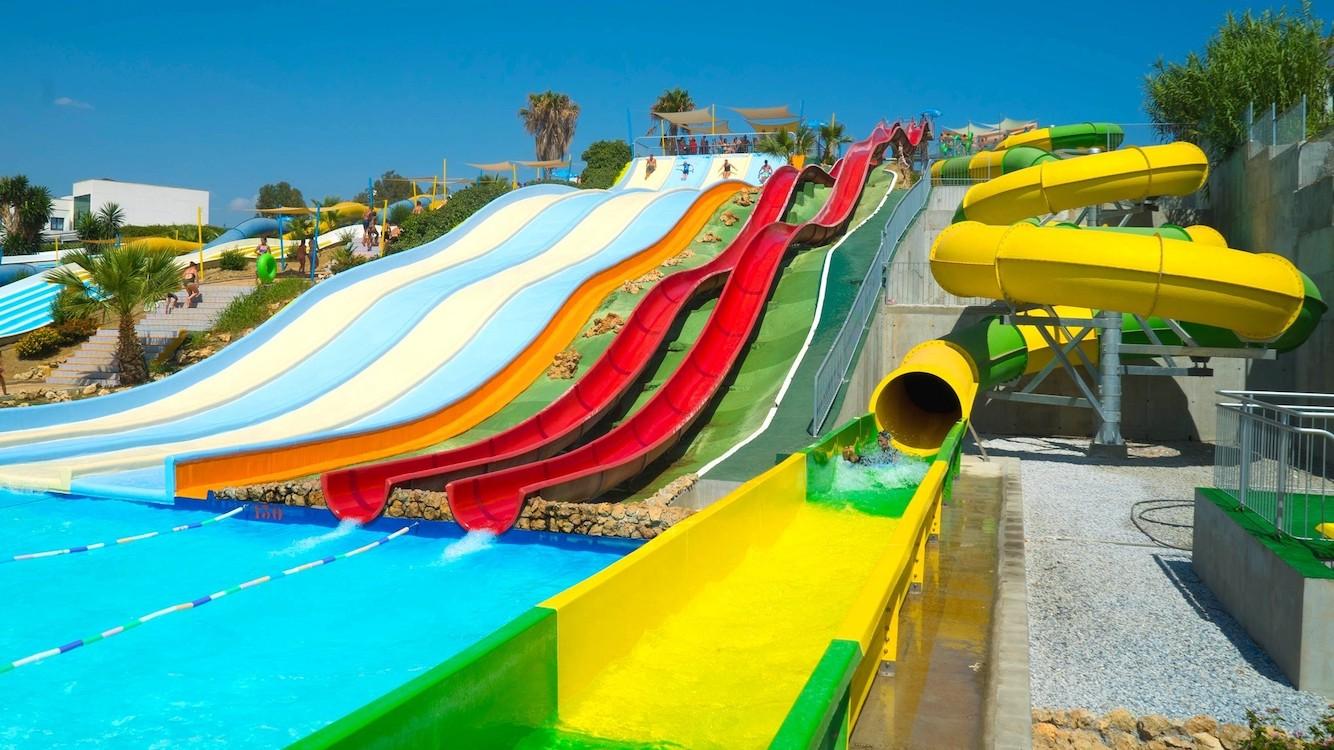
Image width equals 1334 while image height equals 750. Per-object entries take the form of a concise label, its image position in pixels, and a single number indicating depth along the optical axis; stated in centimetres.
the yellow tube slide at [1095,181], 1417
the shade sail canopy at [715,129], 3819
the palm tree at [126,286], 1589
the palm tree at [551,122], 5575
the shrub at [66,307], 1628
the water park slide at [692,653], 311
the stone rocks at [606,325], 1428
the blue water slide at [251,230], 3809
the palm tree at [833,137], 3766
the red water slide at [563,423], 906
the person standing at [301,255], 2570
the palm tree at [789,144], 3322
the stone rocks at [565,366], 1321
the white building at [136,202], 7256
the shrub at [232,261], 2616
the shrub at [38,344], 1806
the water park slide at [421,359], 1116
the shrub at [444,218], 2511
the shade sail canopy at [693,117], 3738
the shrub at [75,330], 1866
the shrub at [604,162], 3638
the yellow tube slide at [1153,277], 1027
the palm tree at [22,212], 4344
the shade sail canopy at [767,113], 3743
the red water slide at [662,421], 877
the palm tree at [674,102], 4791
